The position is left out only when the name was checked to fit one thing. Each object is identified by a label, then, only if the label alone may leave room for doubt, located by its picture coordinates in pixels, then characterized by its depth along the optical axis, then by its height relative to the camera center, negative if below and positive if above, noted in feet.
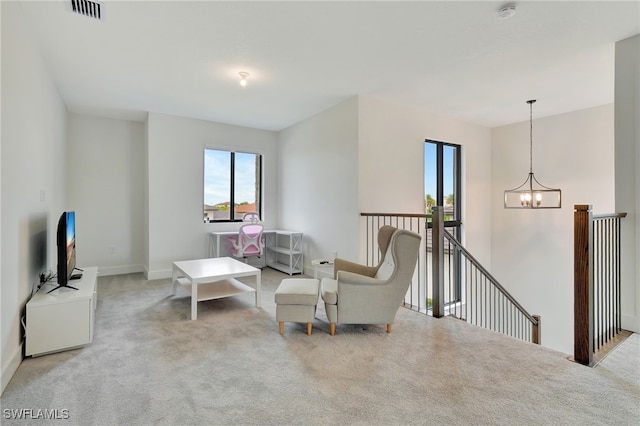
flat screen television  8.72 -1.10
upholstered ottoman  9.21 -2.75
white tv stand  7.79 -2.77
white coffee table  10.83 -2.32
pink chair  16.55 -1.60
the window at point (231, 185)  18.93 +1.72
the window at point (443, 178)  17.74 +1.95
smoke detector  7.84 +5.09
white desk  17.80 -2.16
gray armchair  9.20 -2.37
